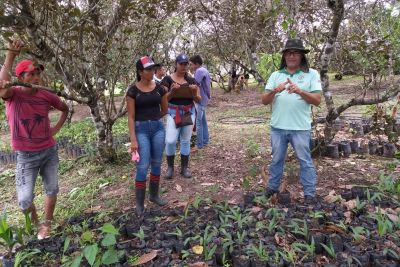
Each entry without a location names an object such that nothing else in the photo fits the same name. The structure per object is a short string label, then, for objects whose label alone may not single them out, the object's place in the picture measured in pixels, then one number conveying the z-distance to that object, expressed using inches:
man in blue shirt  257.1
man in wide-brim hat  140.7
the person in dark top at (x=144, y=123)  147.9
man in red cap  133.3
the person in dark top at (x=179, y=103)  188.2
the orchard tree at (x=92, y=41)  146.8
